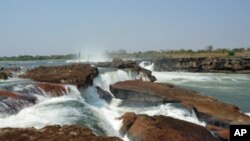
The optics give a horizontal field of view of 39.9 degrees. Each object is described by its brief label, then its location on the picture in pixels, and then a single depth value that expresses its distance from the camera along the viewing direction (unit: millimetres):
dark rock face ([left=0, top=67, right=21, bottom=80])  21228
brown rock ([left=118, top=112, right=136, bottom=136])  11016
